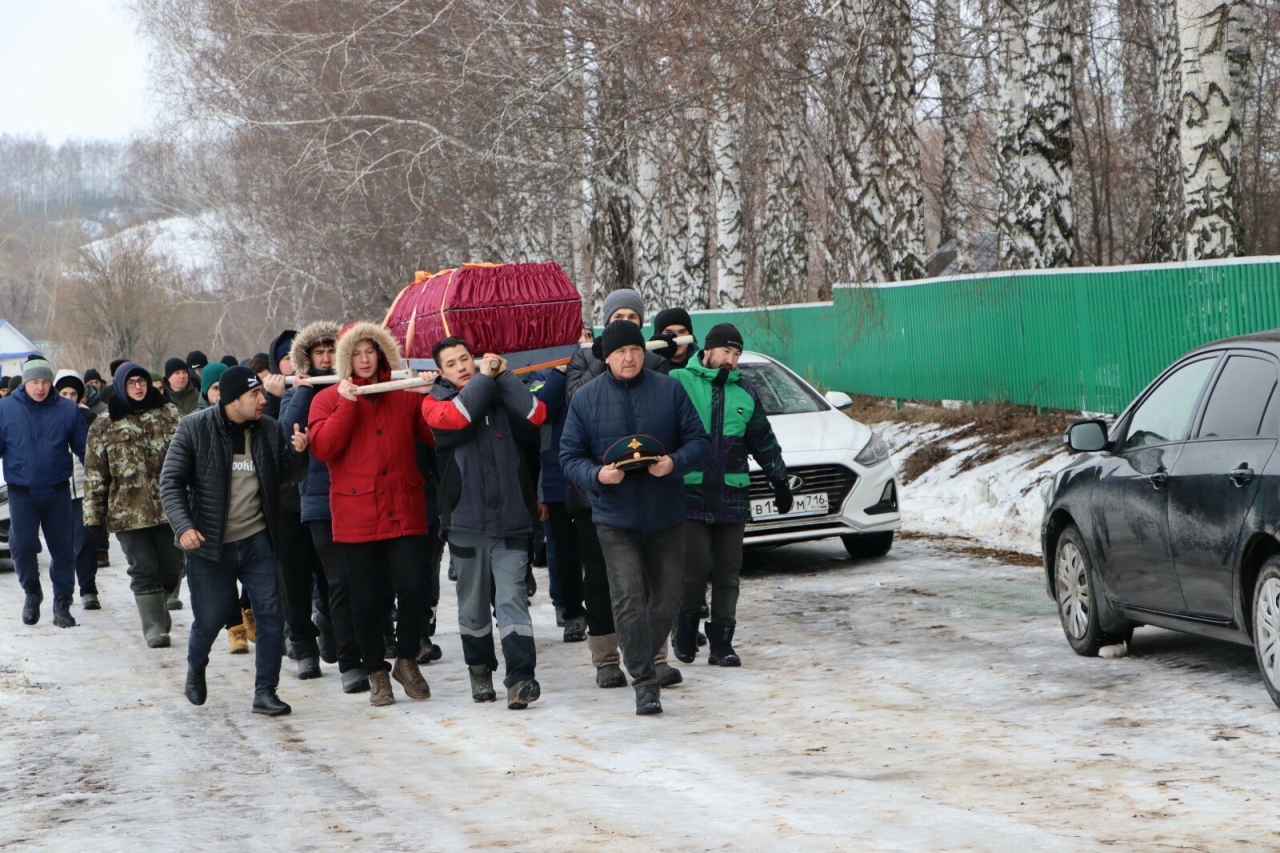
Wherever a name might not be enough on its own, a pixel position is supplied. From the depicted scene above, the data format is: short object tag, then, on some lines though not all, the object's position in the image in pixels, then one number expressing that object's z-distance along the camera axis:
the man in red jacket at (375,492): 16.09
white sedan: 24.08
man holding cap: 15.09
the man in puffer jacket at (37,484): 23.91
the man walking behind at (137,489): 21.47
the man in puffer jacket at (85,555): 25.52
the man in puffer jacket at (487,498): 15.61
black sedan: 13.37
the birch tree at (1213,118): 26.87
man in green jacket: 16.86
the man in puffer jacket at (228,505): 16.66
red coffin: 17.70
